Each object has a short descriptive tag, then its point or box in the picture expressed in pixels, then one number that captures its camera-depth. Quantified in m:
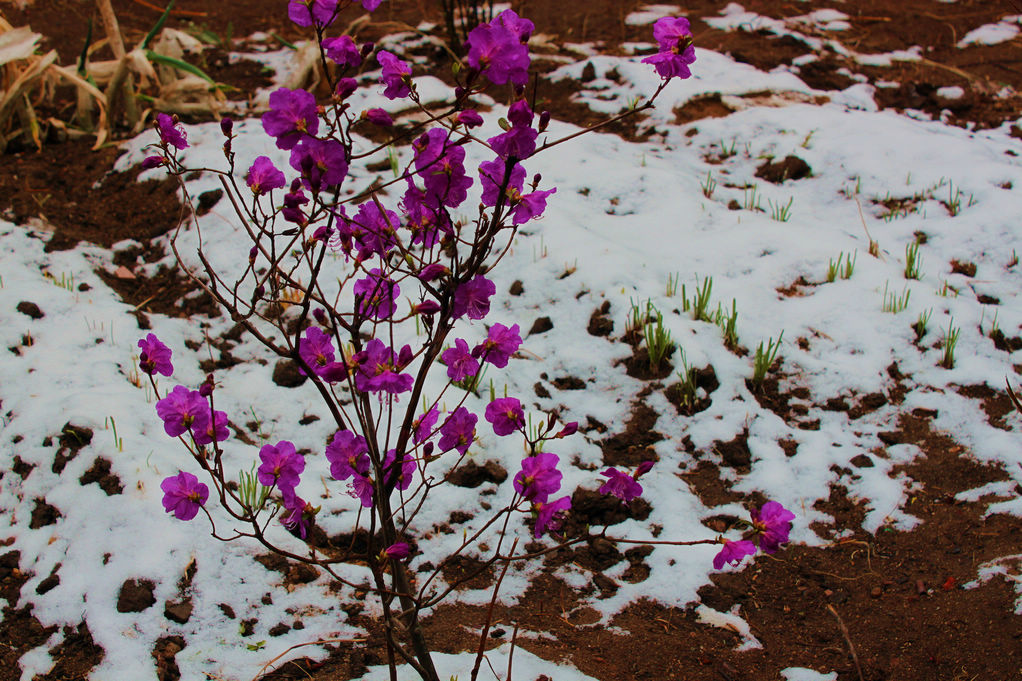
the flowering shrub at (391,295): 1.21
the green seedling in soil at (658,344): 2.73
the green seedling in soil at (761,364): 2.68
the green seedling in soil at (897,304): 2.95
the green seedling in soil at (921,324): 2.88
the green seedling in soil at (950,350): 2.77
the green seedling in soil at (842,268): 3.10
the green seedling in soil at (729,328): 2.85
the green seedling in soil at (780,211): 3.48
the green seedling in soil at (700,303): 2.92
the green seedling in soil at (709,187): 3.72
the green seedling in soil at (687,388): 2.67
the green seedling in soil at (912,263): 3.10
